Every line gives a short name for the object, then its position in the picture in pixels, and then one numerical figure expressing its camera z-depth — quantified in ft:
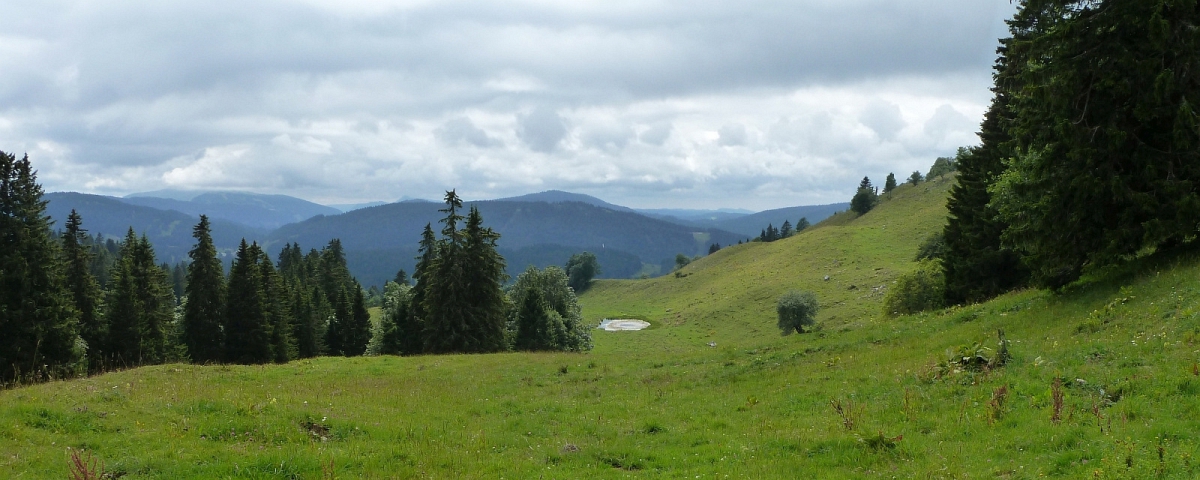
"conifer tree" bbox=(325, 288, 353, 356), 206.28
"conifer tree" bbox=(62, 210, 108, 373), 142.31
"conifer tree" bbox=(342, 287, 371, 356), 205.57
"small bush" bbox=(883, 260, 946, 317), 155.02
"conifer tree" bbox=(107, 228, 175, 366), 144.15
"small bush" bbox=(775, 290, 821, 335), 238.27
